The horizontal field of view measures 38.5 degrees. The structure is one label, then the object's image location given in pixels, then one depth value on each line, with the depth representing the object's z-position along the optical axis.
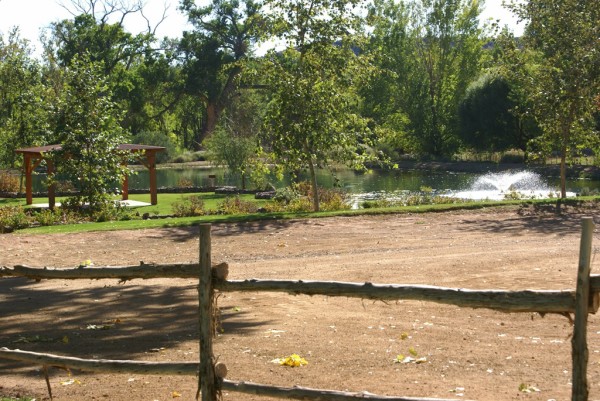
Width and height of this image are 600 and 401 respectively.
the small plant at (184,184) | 42.73
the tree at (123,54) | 82.69
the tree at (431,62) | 67.31
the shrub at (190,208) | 26.80
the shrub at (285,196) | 29.39
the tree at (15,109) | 43.69
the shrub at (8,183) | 43.09
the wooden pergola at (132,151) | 34.06
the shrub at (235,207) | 27.38
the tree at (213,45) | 84.12
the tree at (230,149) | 43.28
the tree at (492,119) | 58.50
